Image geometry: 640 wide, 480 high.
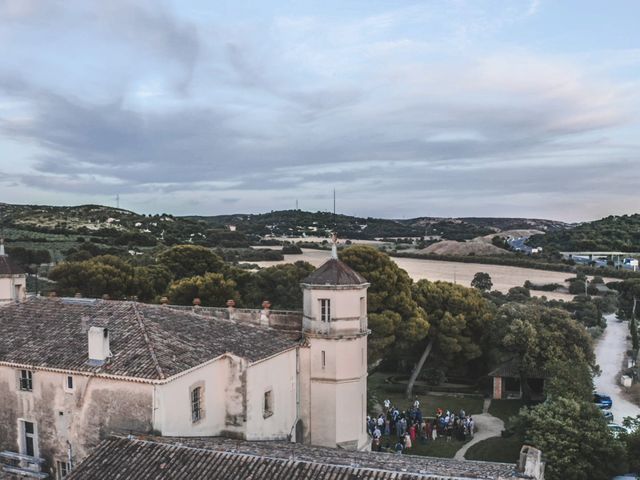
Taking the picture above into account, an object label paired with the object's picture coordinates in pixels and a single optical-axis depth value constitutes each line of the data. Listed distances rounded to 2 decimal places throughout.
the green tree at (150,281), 50.41
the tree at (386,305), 38.81
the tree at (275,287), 50.69
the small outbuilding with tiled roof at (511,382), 40.94
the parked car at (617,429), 27.95
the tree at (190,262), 58.06
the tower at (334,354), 27.53
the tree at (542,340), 39.69
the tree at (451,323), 42.88
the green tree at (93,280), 48.88
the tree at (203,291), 46.09
